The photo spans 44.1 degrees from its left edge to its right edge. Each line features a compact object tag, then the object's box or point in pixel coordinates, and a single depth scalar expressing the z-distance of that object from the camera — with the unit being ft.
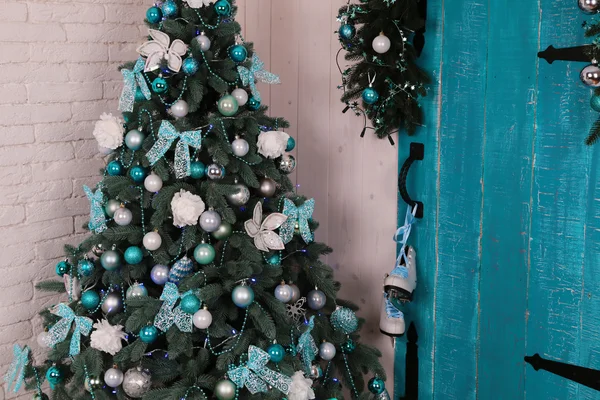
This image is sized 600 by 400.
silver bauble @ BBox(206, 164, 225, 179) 6.85
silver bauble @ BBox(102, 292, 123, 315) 7.18
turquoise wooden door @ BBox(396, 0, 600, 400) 6.84
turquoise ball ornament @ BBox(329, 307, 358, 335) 7.80
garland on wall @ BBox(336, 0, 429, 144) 7.55
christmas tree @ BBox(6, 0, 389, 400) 6.76
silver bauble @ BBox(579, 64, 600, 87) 6.08
